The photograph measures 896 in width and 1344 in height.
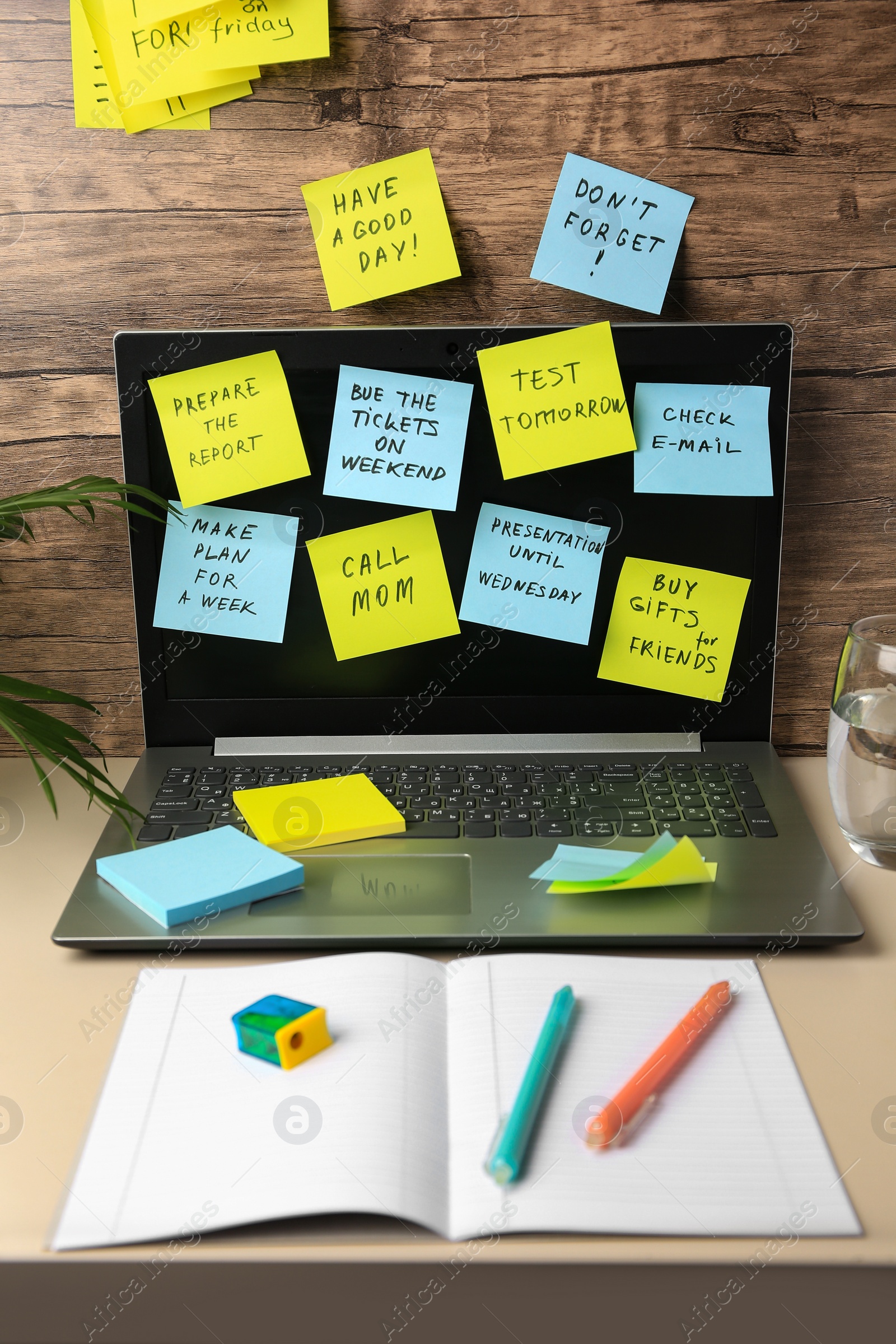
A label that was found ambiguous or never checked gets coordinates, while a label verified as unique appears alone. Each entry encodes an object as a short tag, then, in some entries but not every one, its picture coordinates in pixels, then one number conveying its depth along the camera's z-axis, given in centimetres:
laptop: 70
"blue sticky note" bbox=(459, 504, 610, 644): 83
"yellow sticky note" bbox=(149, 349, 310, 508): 80
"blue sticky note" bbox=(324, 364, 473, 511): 81
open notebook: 41
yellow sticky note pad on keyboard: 70
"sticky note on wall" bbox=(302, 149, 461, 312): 82
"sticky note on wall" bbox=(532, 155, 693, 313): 82
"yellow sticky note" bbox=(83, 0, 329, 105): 79
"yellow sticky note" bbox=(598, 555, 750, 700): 84
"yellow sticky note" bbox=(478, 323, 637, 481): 80
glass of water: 68
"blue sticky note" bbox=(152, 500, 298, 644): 83
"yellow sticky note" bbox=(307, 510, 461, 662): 83
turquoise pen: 42
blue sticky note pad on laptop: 60
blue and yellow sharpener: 48
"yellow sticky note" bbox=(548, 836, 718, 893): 62
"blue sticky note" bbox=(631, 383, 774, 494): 81
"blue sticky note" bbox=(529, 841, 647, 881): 63
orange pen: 44
